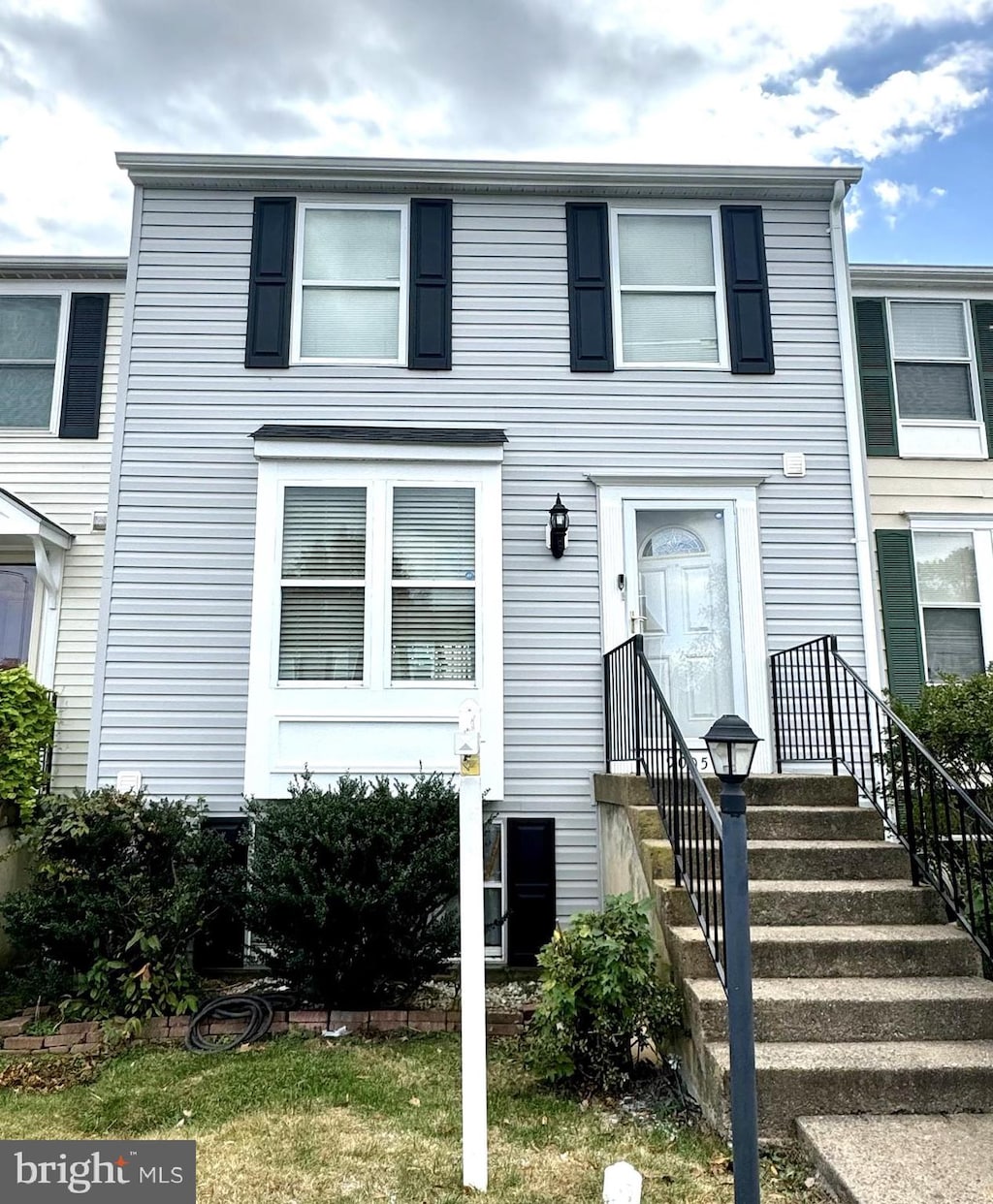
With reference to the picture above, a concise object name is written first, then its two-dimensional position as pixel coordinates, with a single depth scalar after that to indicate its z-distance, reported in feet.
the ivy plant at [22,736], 18.93
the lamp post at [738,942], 8.36
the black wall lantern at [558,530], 20.35
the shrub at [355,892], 15.26
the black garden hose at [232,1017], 14.56
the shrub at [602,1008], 12.13
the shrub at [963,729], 16.83
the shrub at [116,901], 15.44
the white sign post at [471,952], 9.61
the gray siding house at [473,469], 19.86
